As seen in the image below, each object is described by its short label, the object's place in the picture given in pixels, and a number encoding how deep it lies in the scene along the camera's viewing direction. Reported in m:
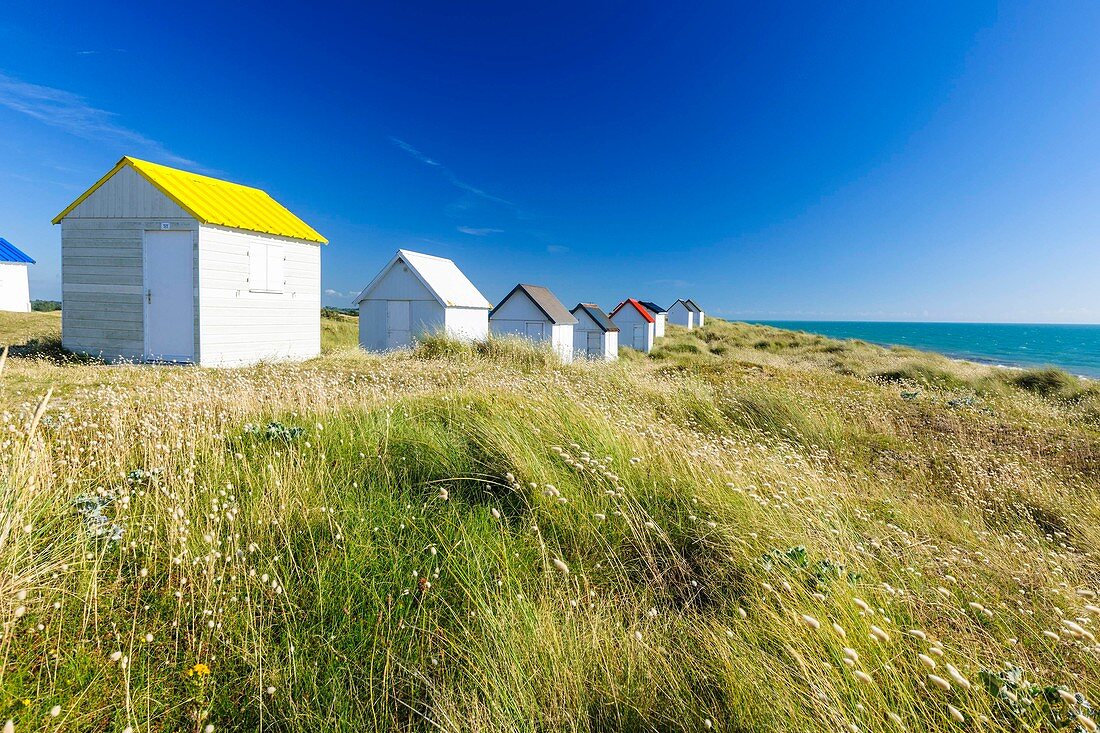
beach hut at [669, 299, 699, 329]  74.62
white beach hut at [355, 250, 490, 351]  23.09
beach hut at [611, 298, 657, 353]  43.22
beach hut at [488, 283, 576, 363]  26.56
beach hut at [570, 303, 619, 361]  33.50
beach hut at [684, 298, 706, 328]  77.61
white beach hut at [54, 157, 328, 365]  15.24
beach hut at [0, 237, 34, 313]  32.44
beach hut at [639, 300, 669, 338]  55.31
